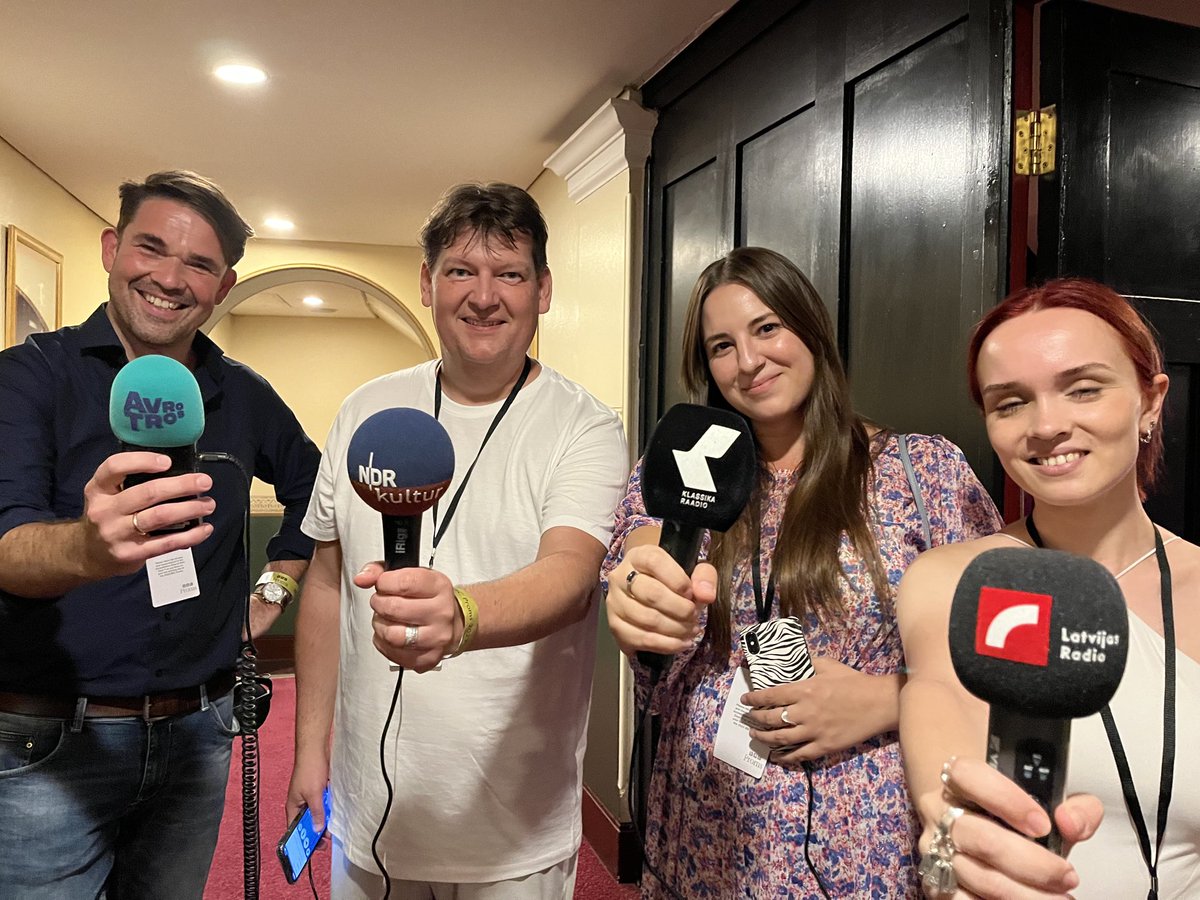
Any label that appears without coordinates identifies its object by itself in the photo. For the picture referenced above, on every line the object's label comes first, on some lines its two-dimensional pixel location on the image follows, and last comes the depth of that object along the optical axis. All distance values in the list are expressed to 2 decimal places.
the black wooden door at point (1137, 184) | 1.68
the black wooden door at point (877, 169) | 1.72
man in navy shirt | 1.56
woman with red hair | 0.92
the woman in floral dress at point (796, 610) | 1.19
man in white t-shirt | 1.42
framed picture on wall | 4.14
